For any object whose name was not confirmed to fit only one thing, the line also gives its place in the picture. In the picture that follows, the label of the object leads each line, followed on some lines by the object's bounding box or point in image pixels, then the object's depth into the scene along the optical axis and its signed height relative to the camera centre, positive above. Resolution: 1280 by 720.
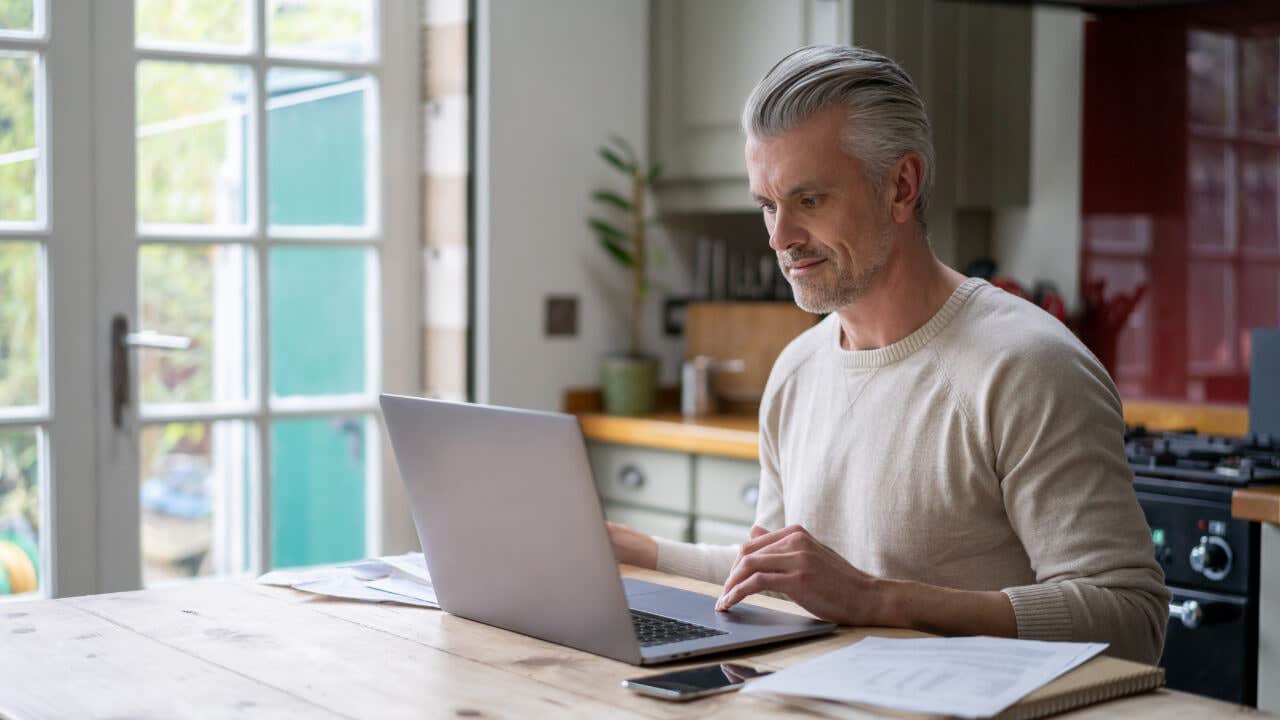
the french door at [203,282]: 3.03 +0.08
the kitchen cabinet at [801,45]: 3.44 +0.59
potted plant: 3.60 +0.16
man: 1.49 -0.14
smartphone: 1.19 -0.31
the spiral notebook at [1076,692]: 1.12 -0.31
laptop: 1.30 -0.22
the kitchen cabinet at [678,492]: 3.19 -0.41
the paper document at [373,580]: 1.65 -0.32
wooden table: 1.18 -0.33
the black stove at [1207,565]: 2.38 -0.42
